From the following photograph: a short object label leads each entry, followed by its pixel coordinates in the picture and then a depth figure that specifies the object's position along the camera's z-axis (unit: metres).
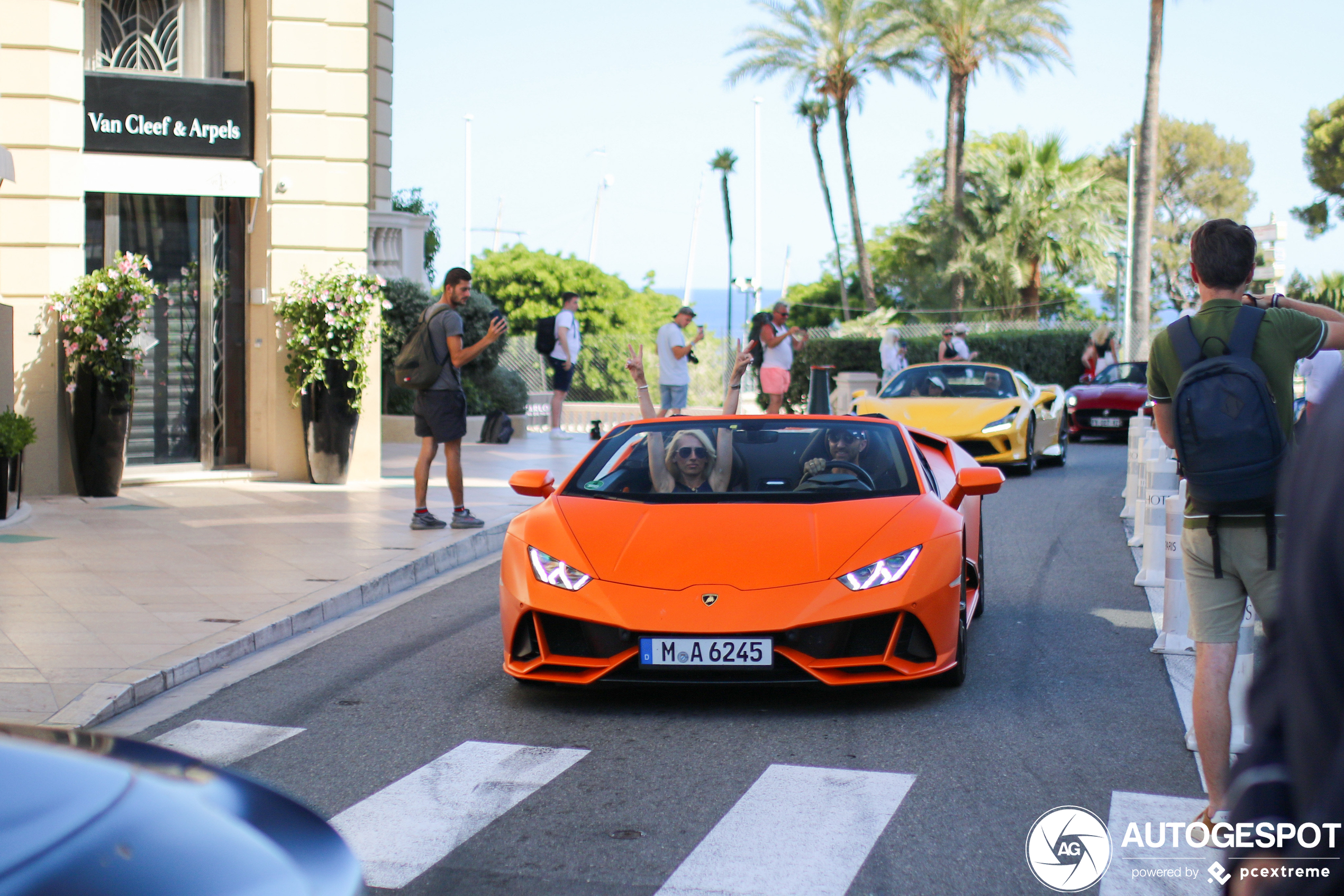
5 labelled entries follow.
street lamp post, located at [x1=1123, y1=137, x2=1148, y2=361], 31.24
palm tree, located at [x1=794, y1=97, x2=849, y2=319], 42.47
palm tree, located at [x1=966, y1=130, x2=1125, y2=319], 44.88
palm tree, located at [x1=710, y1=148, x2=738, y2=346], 65.00
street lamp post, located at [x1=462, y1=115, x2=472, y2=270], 60.50
